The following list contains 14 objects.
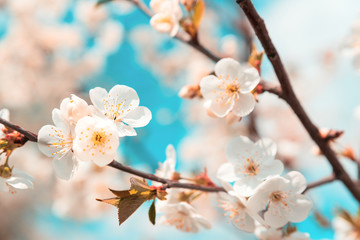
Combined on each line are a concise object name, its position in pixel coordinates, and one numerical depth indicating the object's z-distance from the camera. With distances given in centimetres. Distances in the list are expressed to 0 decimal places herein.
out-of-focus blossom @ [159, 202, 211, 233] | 65
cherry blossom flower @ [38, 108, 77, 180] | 61
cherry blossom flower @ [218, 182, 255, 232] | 65
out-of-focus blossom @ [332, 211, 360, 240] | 71
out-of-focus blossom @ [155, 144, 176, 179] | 67
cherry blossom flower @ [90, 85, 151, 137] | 62
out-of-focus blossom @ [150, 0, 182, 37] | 68
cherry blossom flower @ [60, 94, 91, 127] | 61
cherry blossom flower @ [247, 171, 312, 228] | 62
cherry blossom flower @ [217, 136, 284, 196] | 63
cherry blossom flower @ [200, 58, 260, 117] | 64
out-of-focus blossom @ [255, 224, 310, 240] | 66
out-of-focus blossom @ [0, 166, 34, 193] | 62
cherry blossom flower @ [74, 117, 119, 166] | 61
